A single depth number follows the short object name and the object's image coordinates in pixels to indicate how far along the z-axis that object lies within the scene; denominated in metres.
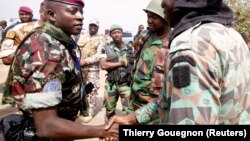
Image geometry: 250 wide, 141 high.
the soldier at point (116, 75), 5.05
